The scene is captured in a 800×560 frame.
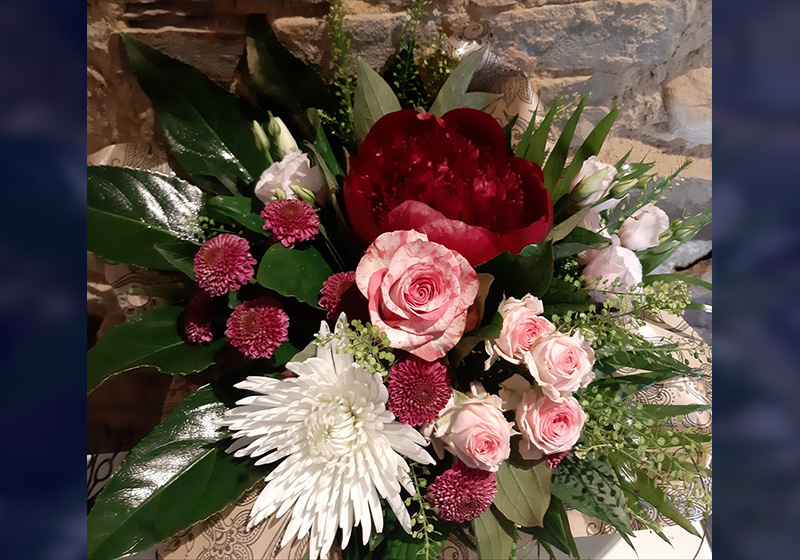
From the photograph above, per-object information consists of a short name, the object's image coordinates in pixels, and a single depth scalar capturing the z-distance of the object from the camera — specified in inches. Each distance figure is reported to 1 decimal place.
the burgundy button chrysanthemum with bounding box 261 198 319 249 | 20.7
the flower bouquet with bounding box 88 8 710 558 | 18.9
